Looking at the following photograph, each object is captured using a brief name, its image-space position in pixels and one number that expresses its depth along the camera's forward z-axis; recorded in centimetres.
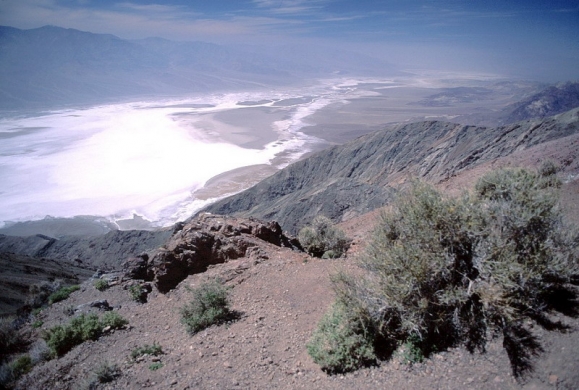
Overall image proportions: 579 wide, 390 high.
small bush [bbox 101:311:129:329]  715
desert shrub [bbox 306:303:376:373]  409
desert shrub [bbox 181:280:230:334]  616
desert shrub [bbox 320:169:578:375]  358
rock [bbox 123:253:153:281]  991
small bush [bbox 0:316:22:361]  805
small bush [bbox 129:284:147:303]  857
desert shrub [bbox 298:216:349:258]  1045
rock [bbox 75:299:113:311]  868
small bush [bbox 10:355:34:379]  633
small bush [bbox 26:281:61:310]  1134
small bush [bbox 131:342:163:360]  566
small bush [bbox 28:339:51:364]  663
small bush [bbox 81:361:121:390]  508
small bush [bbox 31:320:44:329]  909
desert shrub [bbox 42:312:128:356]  668
